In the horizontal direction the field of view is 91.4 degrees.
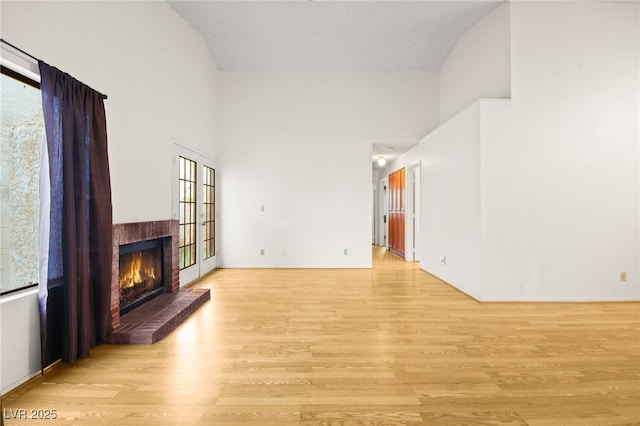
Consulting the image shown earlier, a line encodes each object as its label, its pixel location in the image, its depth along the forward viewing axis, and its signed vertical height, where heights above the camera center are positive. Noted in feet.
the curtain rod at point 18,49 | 6.31 +3.49
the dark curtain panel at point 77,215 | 7.27 -0.02
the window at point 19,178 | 6.77 +0.82
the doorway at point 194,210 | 15.03 +0.19
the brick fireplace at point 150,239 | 9.50 -1.05
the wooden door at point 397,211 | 25.38 +0.16
